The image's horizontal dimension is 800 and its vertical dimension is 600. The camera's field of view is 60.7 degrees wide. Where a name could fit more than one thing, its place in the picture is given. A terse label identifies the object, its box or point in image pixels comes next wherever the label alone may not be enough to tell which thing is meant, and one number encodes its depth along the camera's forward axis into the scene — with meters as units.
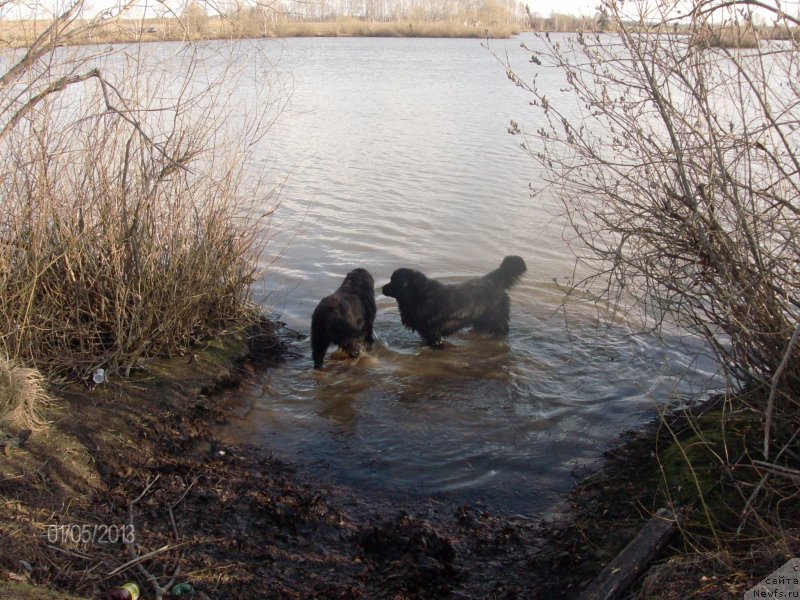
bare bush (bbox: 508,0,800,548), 4.09
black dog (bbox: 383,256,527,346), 8.03
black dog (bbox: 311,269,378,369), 7.10
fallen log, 3.47
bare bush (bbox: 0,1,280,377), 5.48
